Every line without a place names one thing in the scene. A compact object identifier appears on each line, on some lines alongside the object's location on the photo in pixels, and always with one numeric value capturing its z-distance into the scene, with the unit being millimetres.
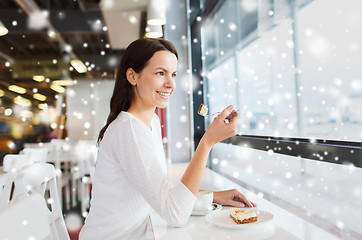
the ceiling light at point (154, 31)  2506
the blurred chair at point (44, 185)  982
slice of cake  841
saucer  973
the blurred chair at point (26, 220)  590
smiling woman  786
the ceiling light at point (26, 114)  10297
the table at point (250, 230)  763
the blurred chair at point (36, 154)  2777
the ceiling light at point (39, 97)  10742
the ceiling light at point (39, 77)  8356
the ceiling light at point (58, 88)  9139
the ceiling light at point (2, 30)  2946
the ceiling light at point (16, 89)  9203
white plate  812
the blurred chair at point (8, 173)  1813
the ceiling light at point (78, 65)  5291
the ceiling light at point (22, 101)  10055
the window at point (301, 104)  935
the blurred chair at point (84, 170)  2706
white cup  975
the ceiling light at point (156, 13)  2443
